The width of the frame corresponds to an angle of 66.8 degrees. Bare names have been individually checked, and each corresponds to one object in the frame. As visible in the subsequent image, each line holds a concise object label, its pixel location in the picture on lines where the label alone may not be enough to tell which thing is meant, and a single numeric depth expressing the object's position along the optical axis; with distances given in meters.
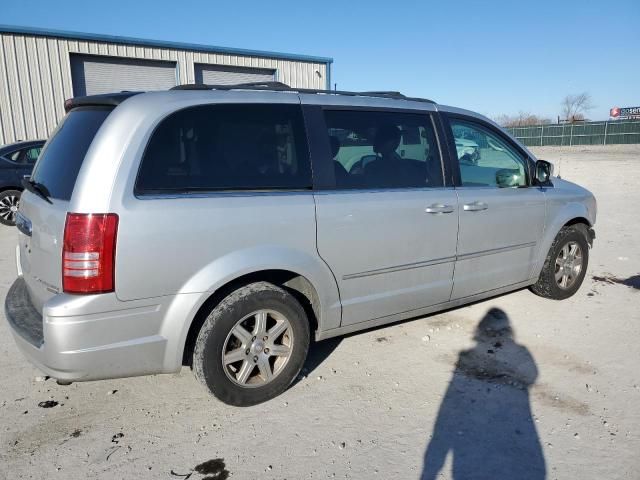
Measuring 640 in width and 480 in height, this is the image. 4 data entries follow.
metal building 12.66
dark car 9.26
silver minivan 2.52
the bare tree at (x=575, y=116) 69.44
